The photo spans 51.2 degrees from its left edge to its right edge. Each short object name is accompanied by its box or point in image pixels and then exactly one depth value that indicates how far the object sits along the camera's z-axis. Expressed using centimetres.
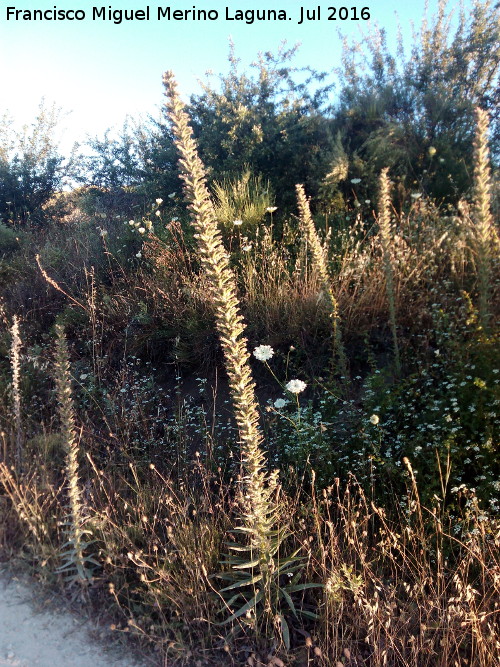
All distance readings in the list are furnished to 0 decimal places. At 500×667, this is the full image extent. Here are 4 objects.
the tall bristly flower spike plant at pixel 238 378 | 212
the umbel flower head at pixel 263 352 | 395
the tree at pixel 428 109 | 649
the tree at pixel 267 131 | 706
